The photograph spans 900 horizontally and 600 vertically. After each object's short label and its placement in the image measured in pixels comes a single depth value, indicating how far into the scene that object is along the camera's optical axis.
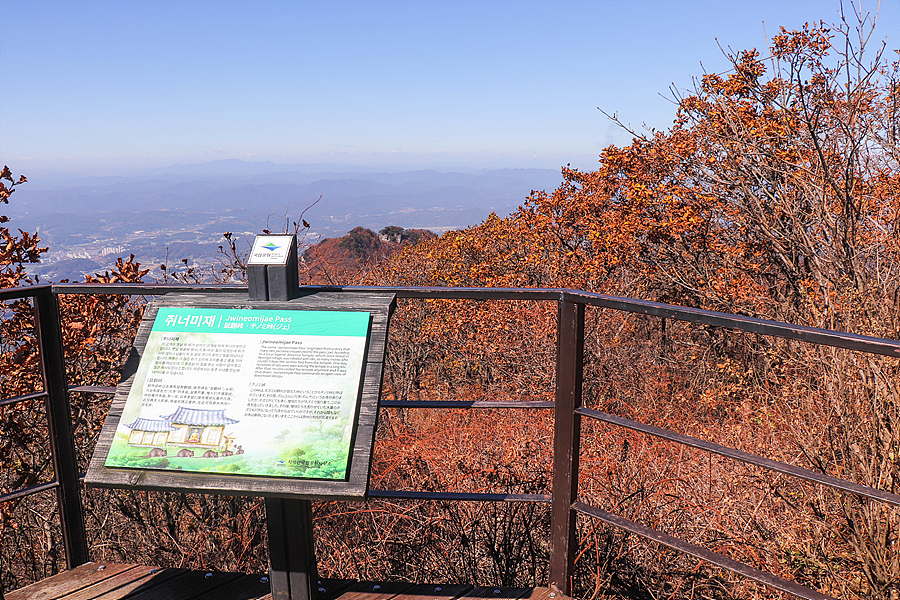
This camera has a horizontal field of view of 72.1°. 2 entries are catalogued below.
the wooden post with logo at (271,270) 2.42
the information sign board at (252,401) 2.10
